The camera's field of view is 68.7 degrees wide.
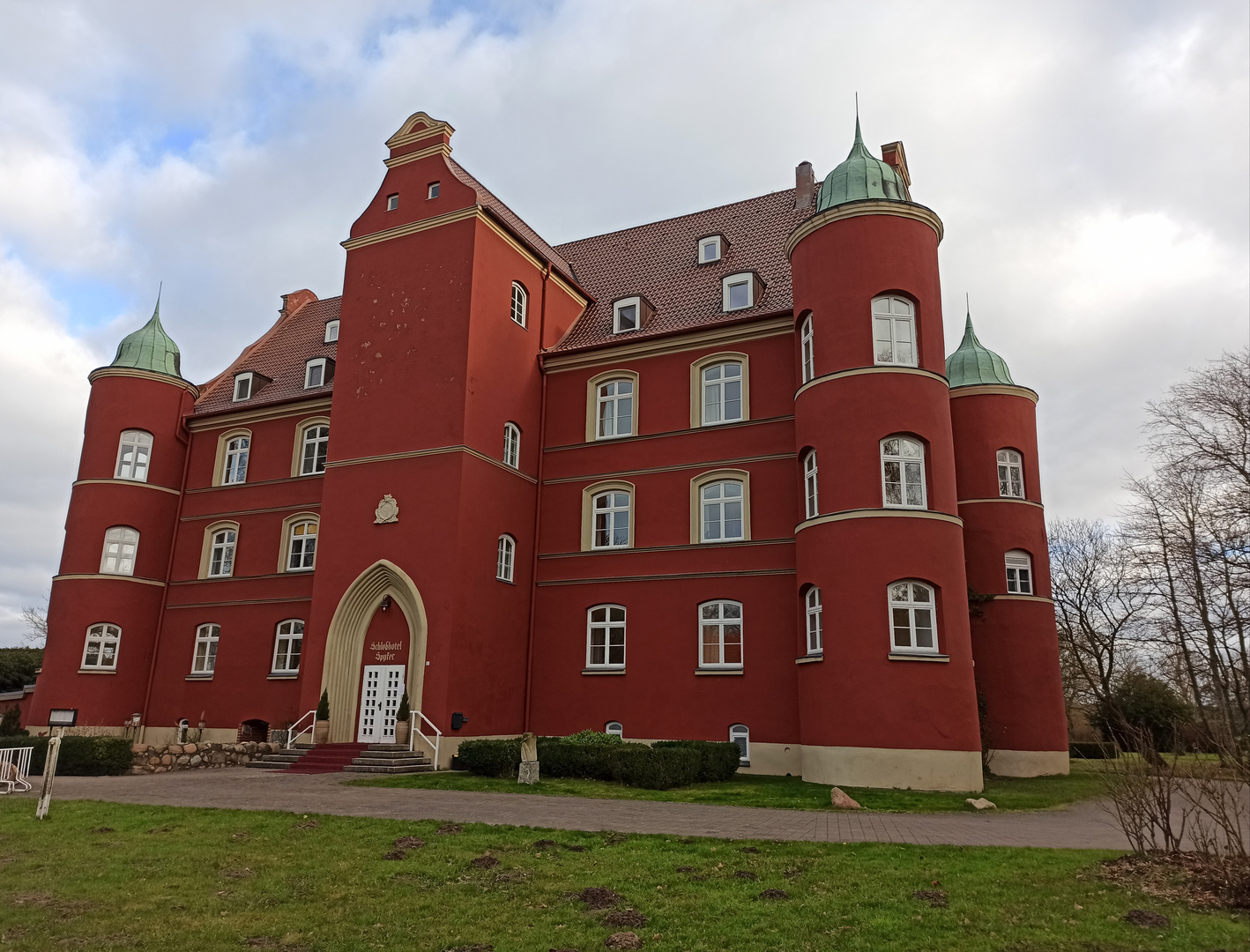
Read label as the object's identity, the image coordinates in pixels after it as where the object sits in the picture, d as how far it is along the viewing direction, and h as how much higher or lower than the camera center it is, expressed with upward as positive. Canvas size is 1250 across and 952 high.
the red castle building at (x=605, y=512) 18.98 +5.11
